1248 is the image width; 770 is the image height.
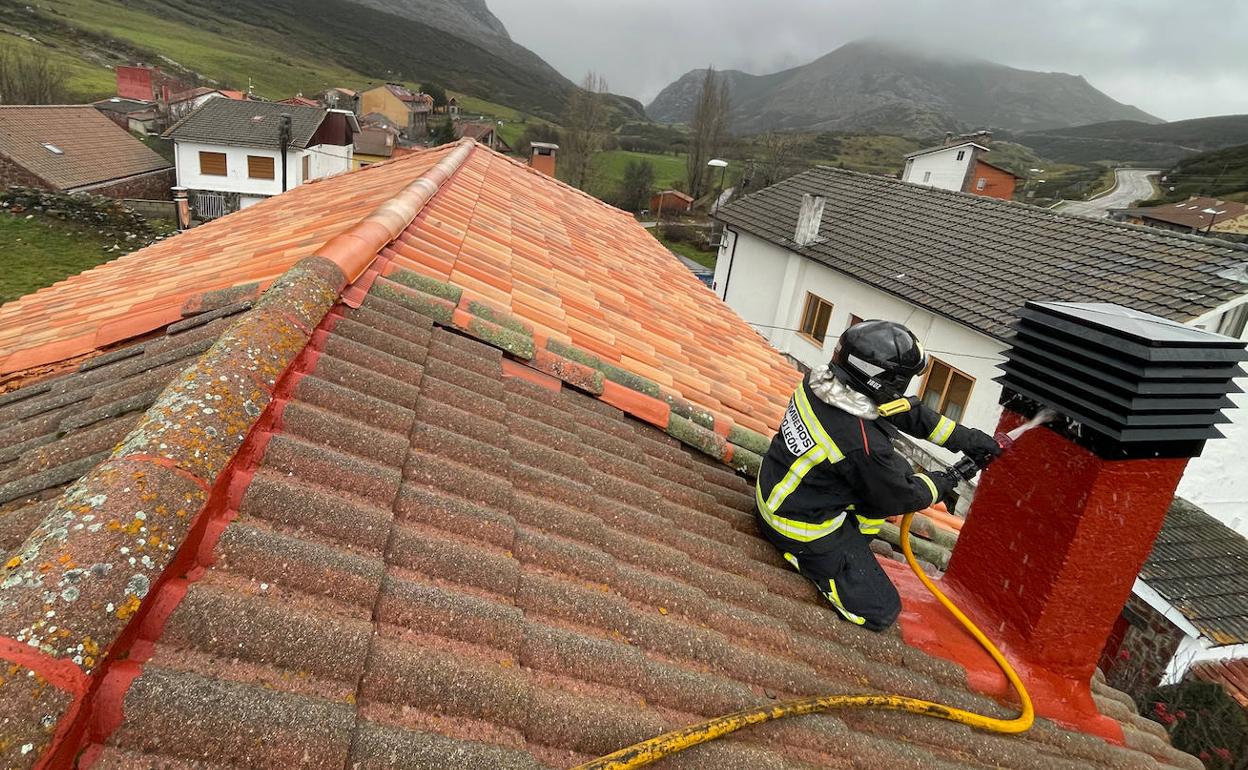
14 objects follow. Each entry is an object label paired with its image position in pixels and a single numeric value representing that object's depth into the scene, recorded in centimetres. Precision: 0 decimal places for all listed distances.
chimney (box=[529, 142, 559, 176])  4966
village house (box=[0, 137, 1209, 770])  139
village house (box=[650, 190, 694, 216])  5834
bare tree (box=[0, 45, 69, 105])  3919
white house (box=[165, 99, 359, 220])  3309
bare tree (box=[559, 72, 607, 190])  5688
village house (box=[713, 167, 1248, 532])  1096
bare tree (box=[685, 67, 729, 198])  6581
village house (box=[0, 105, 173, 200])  2625
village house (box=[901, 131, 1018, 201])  3744
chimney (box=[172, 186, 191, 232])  2481
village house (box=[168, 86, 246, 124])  4947
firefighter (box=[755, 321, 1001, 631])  283
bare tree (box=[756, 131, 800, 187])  6012
